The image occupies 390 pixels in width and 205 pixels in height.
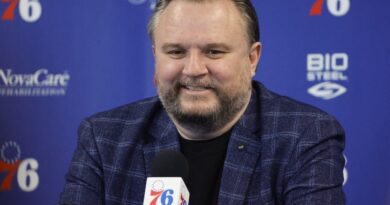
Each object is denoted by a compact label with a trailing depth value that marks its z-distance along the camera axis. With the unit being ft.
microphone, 9.53
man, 10.58
